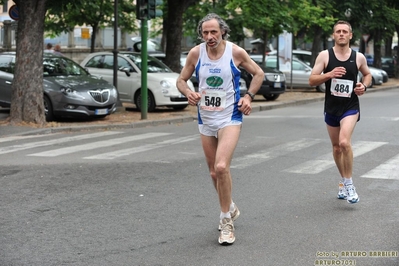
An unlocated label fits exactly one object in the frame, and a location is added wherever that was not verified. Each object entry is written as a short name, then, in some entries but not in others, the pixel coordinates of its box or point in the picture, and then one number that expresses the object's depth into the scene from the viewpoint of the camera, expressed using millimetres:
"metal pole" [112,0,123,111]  20969
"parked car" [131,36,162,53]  43872
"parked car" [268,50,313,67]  35662
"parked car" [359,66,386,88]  38844
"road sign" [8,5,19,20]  20117
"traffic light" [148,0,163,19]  18984
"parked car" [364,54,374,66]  59772
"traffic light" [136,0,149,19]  18969
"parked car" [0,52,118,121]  18250
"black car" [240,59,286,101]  26875
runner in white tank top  6891
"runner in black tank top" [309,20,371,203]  8422
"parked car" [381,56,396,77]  52781
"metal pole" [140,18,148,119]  19000
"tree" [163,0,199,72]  24516
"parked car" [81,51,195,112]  21312
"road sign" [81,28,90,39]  45562
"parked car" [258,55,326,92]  32812
